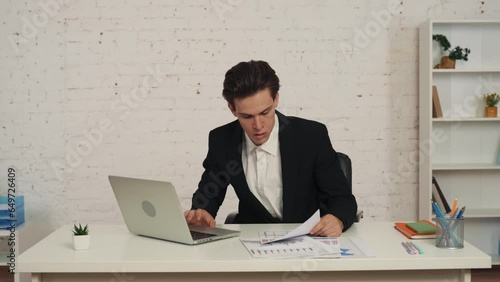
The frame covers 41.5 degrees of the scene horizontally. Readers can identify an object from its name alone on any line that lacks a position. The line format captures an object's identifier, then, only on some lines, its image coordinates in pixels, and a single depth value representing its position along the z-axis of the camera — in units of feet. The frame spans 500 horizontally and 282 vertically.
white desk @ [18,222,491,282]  6.59
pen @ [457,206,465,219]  7.29
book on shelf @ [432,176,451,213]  15.24
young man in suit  8.67
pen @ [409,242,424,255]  6.94
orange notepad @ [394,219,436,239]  7.70
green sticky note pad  7.72
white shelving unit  15.67
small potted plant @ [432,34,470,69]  15.37
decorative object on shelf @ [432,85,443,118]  15.33
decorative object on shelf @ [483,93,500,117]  15.38
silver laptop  7.14
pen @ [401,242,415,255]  6.93
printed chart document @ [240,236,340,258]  6.76
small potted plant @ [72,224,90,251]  7.18
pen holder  7.18
